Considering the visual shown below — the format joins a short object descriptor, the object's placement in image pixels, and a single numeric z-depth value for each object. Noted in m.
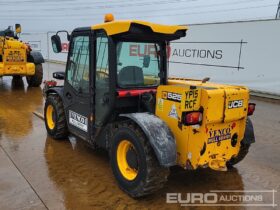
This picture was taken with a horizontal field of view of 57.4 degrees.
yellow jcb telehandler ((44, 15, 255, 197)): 2.66
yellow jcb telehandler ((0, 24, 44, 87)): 8.13
